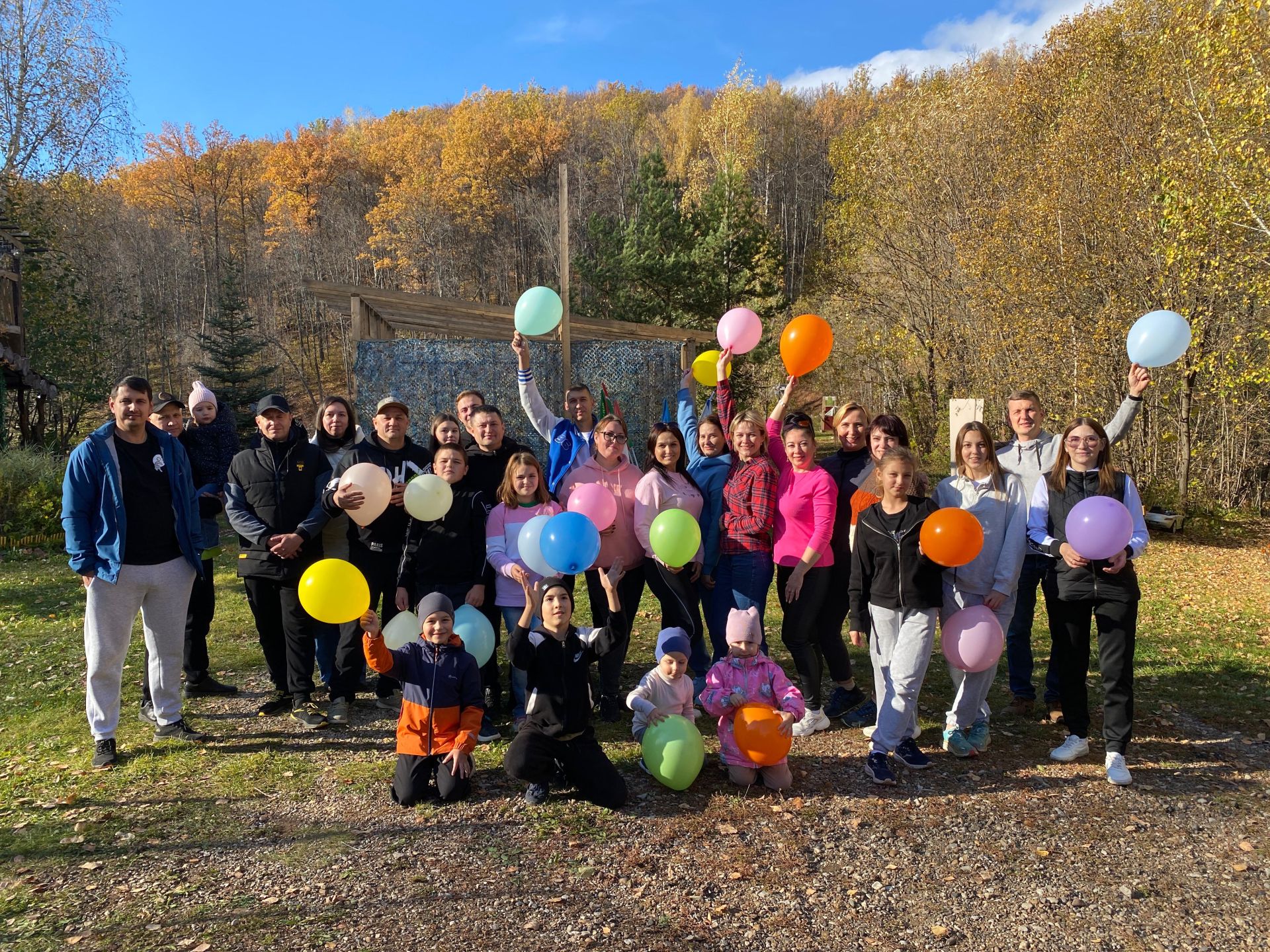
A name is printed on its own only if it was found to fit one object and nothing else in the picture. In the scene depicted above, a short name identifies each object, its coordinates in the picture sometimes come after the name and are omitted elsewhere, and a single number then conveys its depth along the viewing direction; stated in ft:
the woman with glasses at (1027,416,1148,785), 12.53
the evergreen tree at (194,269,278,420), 62.08
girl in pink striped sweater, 13.97
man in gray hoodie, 14.66
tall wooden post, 22.88
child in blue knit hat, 12.22
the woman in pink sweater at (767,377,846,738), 13.75
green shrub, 35.14
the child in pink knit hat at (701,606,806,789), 12.30
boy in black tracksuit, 11.78
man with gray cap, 14.58
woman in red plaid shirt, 14.23
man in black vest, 14.32
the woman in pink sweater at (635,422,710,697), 14.51
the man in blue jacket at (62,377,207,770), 12.64
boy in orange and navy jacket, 11.84
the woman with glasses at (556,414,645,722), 14.79
